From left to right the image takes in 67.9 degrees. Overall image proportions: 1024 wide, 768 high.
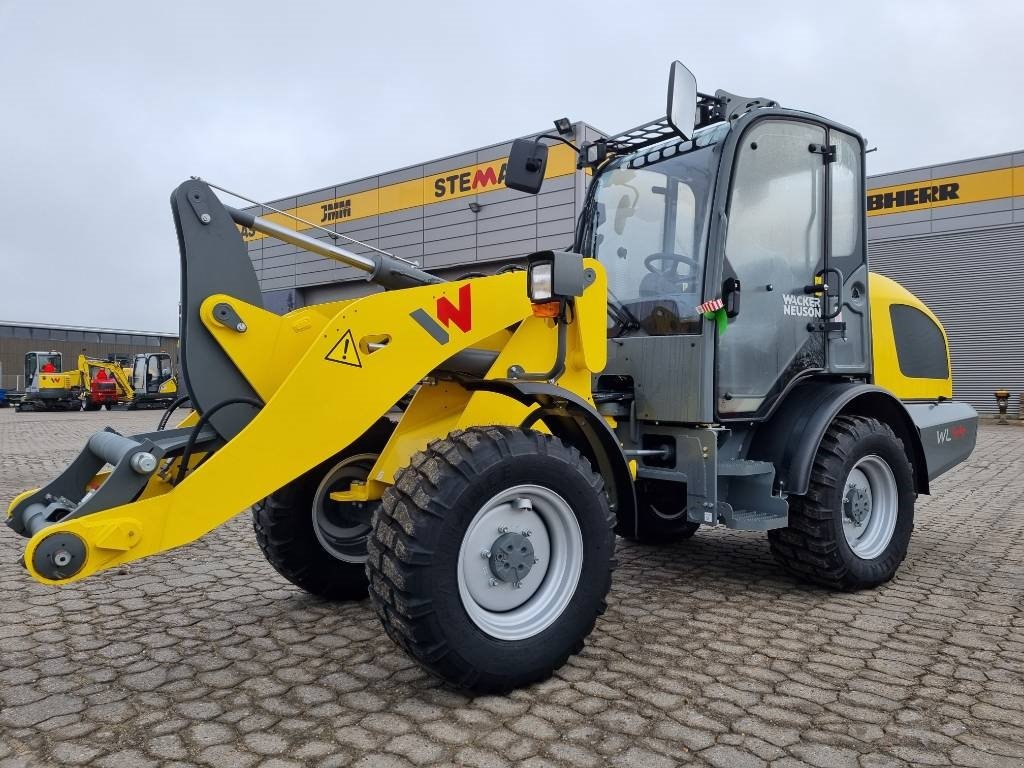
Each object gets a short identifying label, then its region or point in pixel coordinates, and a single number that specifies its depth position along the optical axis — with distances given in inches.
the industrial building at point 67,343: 2110.0
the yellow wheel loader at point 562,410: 109.4
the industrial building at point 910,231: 756.0
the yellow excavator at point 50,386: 1283.2
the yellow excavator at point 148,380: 1328.7
